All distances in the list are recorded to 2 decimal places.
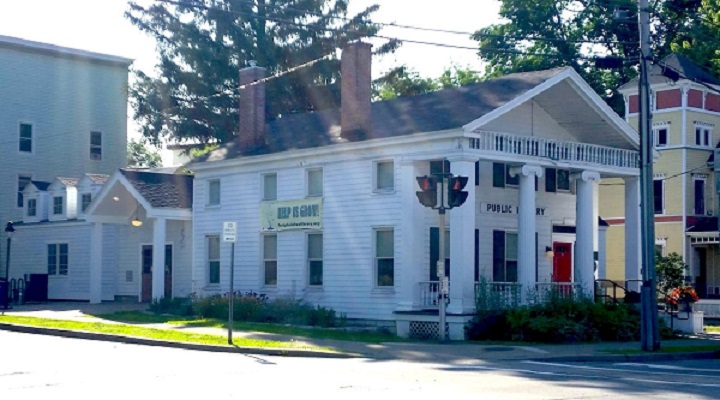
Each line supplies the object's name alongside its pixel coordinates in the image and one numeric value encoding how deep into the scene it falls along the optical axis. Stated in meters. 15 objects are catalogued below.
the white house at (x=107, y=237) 37.72
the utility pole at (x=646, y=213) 24.33
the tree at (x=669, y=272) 45.59
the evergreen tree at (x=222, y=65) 57.47
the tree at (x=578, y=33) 60.47
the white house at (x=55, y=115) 51.78
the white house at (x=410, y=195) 28.27
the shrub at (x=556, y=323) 26.31
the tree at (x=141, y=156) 101.94
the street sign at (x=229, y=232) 23.50
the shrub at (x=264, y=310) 29.88
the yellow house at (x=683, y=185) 50.47
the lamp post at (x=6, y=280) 35.76
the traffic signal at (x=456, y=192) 24.11
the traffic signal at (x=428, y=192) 24.19
